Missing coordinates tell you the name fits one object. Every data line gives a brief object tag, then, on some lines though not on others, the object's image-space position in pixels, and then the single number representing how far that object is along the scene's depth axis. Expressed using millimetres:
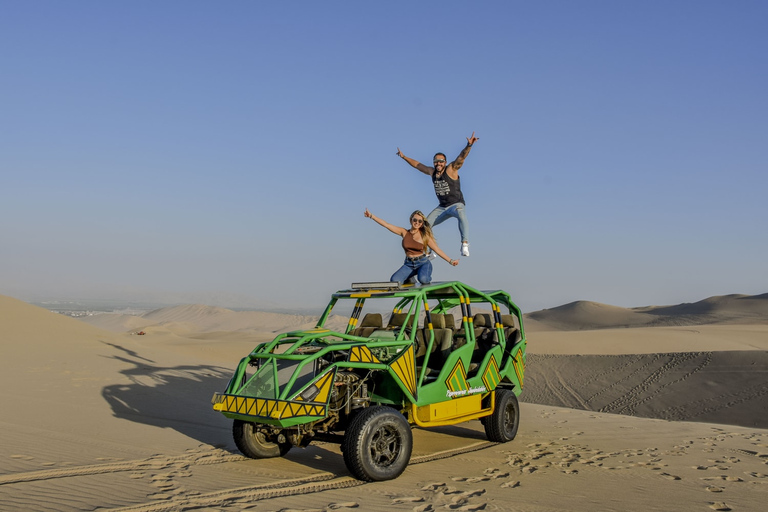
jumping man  10828
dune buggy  7051
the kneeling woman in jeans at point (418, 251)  10727
